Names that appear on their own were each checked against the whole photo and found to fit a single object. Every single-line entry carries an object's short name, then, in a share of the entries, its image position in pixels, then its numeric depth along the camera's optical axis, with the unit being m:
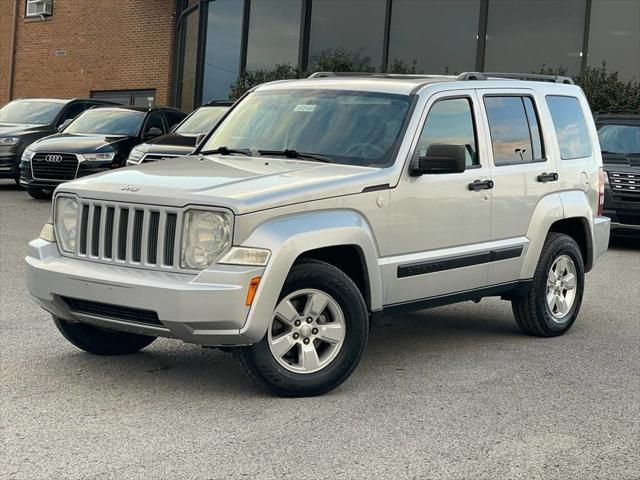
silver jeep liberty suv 5.28
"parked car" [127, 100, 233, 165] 13.70
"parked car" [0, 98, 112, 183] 17.88
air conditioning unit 29.28
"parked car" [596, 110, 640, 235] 13.52
